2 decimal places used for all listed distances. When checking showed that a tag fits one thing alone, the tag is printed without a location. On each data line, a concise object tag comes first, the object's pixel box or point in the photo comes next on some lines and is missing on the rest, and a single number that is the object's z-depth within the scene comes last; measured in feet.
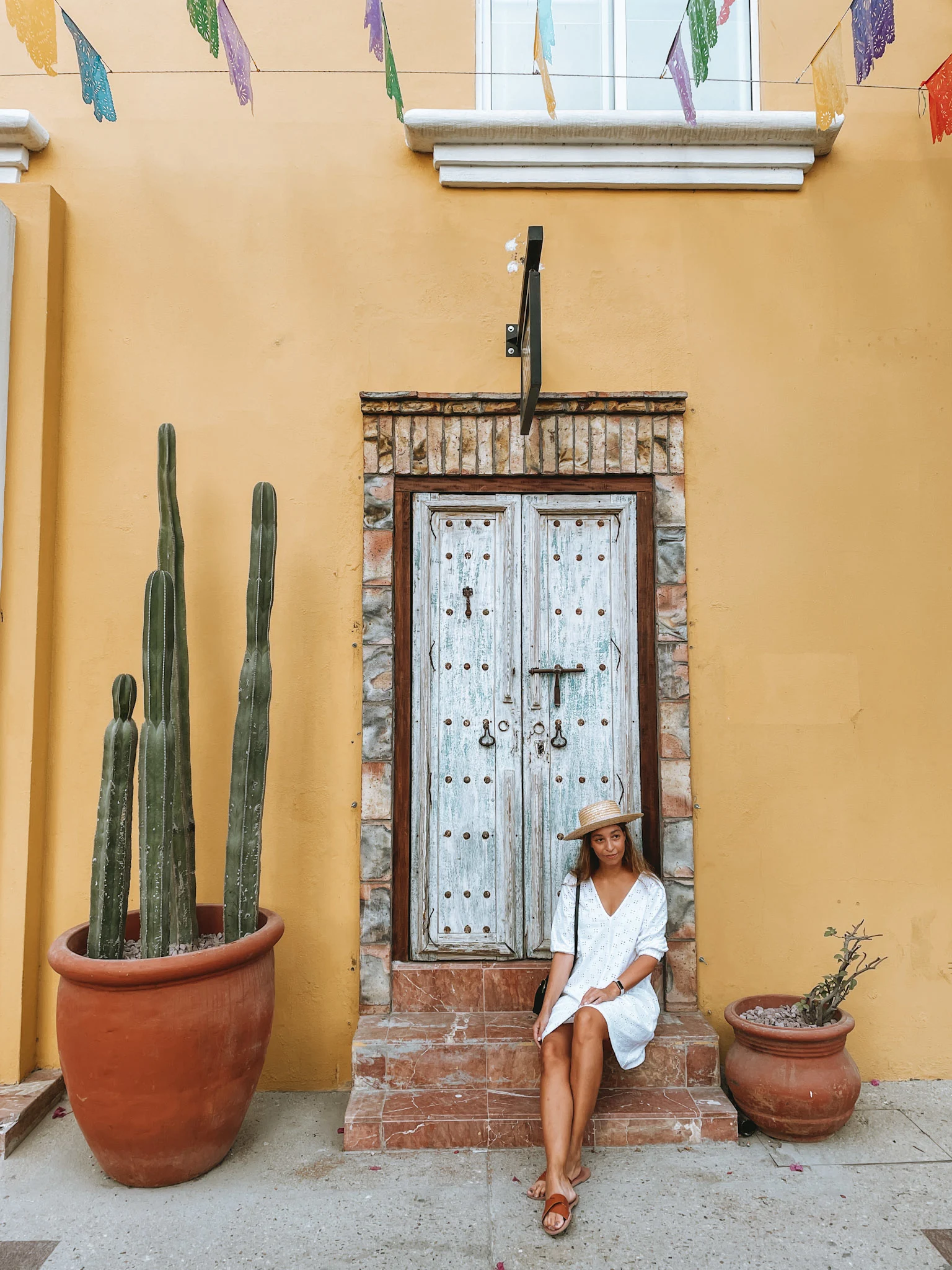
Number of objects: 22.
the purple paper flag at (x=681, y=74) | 12.11
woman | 9.88
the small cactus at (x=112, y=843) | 10.18
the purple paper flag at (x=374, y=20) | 10.93
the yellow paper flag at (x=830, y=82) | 11.16
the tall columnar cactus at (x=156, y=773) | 10.28
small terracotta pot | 10.68
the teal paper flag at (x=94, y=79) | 11.58
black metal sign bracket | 10.74
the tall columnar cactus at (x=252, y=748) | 10.93
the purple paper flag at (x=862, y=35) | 11.12
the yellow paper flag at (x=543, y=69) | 11.18
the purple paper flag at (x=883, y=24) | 10.93
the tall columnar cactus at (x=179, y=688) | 11.24
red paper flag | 12.53
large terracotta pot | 9.57
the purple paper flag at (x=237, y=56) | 11.42
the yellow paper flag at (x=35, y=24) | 10.02
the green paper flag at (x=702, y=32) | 10.86
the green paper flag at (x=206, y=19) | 10.78
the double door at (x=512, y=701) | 12.70
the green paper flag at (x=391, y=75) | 11.77
